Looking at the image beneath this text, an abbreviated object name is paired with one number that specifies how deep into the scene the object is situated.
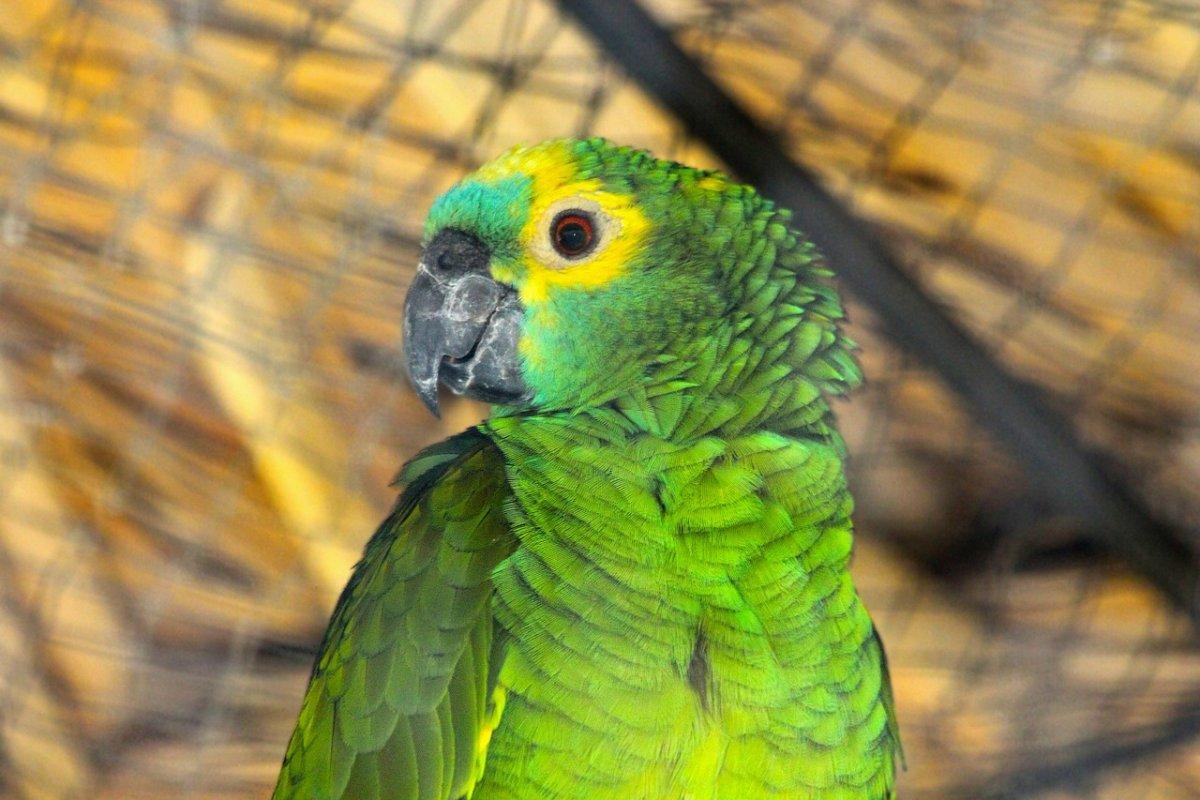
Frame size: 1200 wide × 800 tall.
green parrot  1.91
